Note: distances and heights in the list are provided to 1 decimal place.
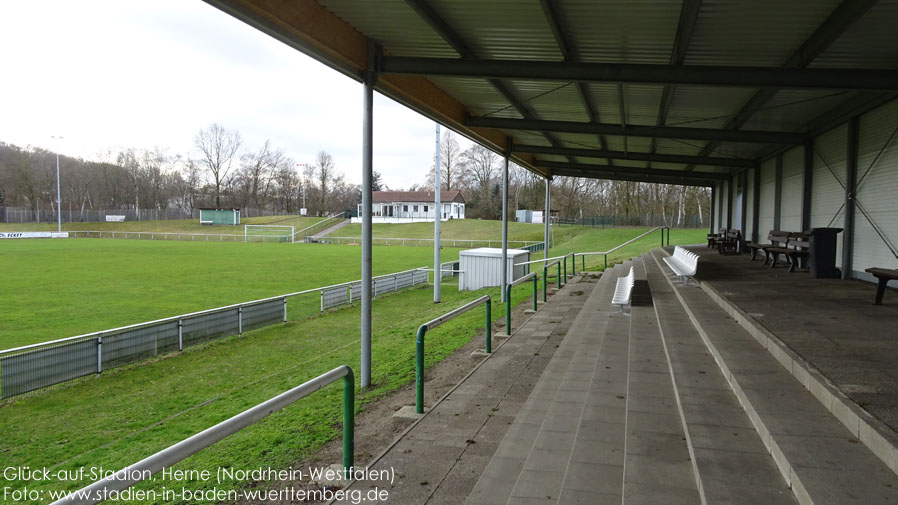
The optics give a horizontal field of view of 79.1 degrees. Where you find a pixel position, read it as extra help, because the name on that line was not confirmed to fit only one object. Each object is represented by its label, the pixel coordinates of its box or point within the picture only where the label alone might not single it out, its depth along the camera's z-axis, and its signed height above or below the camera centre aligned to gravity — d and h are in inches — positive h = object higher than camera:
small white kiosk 861.2 -81.8
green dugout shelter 2677.2 -10.0
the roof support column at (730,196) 891.4 +40.1
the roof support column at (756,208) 705.0 +16.3
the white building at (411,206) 2999.5 +60.4
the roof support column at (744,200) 779.4 +28.3
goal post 2272.4 -83.8
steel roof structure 219.5 +84.1
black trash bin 423.2 -25.9
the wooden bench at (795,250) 463.2 -26.0
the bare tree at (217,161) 3230.8 +315.0
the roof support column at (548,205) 773.6 +18.1
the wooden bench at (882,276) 281.3 -28.4
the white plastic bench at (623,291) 394.5 -56.0
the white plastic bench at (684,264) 464.4 -43.4
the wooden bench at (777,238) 517.5 -17.2
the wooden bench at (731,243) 763.4 -33.7
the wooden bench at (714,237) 920.5 -30.8
